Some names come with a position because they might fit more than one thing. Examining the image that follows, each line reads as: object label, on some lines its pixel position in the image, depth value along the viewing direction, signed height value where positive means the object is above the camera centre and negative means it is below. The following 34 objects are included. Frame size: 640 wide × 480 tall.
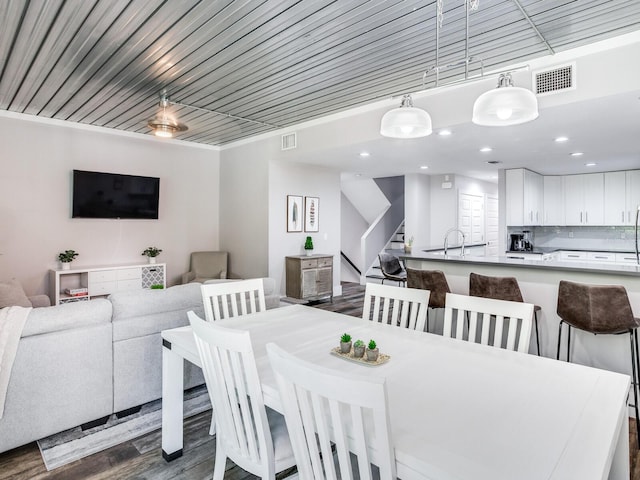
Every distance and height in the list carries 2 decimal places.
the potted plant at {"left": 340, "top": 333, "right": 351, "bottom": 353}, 1.75 -0.48
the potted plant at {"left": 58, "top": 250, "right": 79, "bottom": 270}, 5.01 -0.22
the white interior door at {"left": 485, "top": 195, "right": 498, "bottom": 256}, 8.95 +0.44
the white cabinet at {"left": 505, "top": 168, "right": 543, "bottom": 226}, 6.19 +0.76
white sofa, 2.18 -0.77
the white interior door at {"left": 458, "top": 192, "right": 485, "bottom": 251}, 7.89 +0.58
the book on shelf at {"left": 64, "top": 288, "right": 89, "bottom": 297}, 4.90 -0.66
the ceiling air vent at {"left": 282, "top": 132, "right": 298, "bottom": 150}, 5.27 +1.45
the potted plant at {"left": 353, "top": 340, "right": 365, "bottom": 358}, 1.70 -0.49
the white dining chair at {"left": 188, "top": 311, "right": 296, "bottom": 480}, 1.35 -0.63
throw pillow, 3.26 -0.50
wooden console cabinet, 5.81 -0.54
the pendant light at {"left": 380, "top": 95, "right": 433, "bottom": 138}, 2.04 +0.67
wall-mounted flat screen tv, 5.17 +0.68
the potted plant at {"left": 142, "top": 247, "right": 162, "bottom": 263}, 5.78 -0.17
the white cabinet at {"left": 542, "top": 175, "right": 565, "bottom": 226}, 6.79 +0.78
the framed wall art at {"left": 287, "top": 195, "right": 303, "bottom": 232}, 6.05 +0.48
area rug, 2.24 -1.26
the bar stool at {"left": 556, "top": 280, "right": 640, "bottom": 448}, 2.50 -0.48
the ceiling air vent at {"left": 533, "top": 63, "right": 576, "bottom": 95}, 2.93 +1.31
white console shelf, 4.90 -0.53
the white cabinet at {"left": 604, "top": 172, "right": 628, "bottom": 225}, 6.14 +0.74
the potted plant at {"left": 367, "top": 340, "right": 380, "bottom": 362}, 1.64 -0.49
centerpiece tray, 1.63 -0.52
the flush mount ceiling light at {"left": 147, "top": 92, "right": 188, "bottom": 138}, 3.79 +1.21
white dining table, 0.98 -0.55
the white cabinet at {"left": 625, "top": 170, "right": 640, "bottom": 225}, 6.01 +0.79
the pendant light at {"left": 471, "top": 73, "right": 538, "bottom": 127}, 1.75 +0.67
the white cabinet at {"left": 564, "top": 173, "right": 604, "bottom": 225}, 6.35 +0.76
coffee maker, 6.59 -0.01
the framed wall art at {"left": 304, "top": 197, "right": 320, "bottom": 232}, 6.33 +0.49
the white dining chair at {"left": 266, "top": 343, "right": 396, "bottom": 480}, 0.93 -0.49
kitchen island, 2.79 -0.36
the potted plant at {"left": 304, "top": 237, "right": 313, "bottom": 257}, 6.16 -0.06
